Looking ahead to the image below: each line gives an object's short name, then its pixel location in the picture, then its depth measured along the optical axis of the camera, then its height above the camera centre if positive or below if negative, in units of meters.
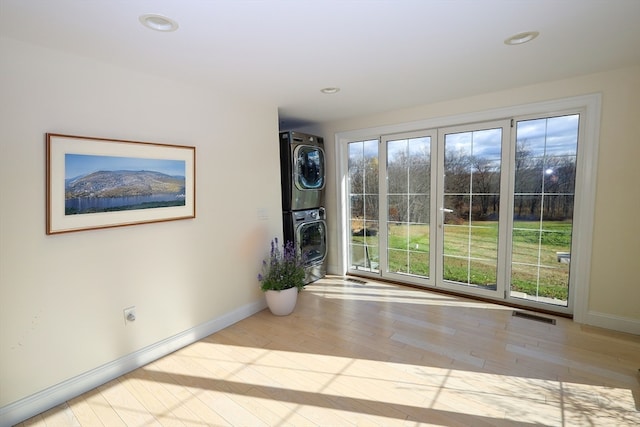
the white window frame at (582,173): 2.76 +0.30
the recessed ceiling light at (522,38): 1.89 +1.05
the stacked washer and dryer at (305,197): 3.87 +0.02
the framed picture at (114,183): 1.95 +0.09
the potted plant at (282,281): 3.19 -0.87
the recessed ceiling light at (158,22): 1.62 +0.94
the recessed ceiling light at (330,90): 2.89 +1.05
